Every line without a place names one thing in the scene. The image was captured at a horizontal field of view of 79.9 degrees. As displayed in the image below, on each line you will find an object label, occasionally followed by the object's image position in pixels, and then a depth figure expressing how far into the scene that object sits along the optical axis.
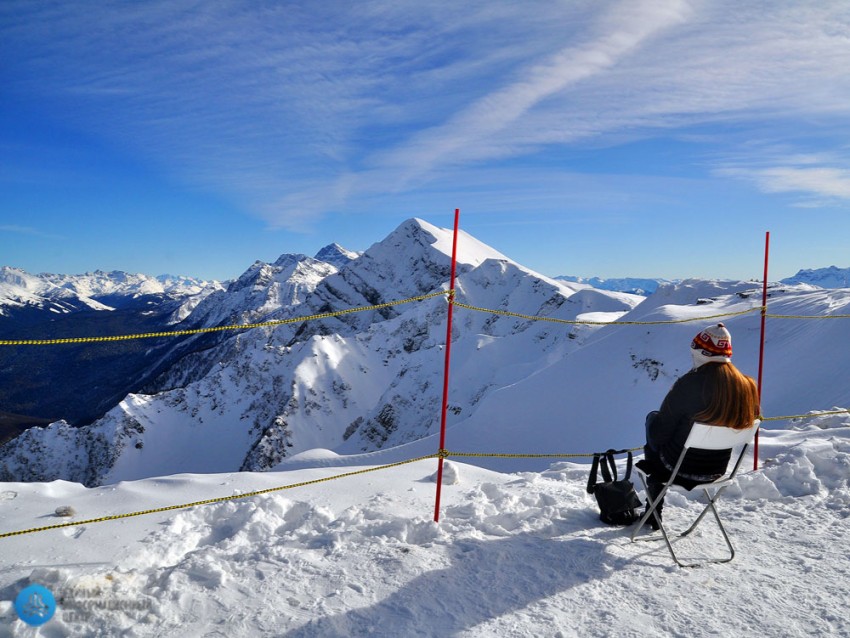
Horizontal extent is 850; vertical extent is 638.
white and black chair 4.20
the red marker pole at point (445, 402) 5.27
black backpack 5.12
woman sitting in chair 4.21
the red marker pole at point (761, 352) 7.23
